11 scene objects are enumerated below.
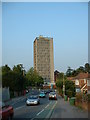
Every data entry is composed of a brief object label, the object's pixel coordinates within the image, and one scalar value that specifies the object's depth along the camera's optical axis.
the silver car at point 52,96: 49.67
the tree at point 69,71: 164.75
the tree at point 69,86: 57.15
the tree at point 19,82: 60.73
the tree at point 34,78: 137.80
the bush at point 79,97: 29.82
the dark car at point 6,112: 13.39
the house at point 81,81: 70.89
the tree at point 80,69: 151.18
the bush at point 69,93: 50.31
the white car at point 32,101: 31.71
